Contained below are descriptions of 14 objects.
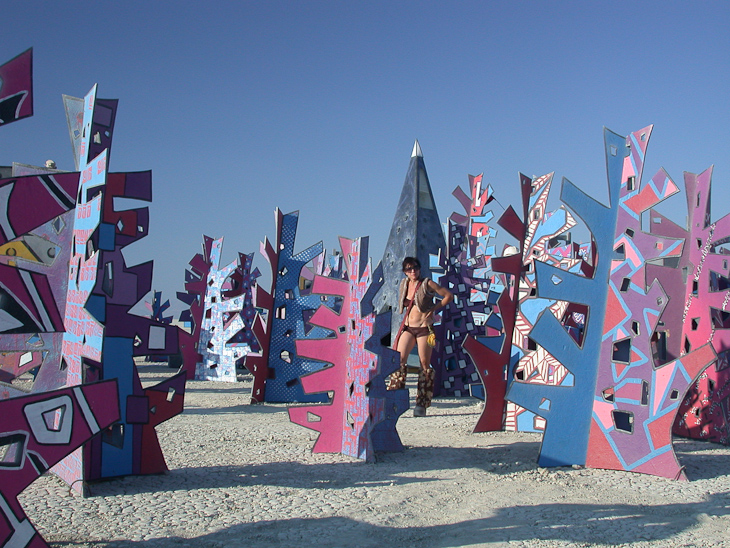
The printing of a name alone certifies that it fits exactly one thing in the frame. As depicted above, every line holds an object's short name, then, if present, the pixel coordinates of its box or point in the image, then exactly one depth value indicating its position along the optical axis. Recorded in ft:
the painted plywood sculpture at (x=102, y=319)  11.19
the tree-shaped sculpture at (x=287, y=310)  23.50
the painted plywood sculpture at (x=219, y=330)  29.19
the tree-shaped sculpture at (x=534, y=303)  17.17
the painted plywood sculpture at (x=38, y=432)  7.52
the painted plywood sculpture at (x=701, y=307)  15.84
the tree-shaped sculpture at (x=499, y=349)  16.68
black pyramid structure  34.09
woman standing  17.94
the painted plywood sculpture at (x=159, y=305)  43.84
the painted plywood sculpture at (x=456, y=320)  25.18
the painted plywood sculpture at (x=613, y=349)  12.72
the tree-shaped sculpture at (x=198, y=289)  30.19
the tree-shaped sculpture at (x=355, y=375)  13.79
